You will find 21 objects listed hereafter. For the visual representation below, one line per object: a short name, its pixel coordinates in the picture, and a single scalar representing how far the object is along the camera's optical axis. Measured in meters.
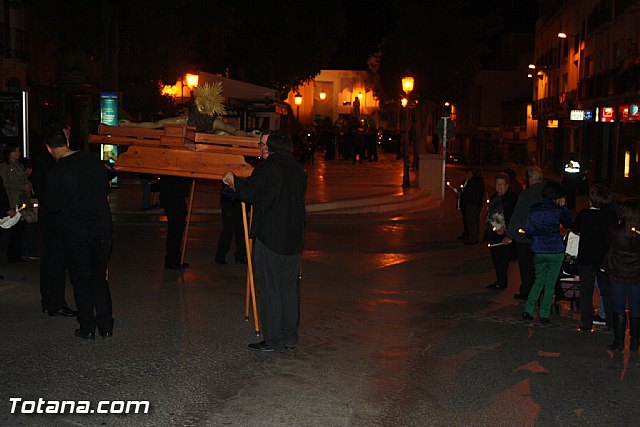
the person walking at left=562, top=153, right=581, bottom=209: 27.21
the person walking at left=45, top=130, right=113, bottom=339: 7.83
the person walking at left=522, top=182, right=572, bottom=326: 9.14
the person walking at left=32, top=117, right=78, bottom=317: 8.79
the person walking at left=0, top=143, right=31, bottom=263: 11.80
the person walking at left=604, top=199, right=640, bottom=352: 8.04
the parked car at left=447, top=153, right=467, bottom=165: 60.47
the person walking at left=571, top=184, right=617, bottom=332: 8.68
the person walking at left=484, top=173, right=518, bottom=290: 11.28
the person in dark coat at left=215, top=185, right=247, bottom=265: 12.59
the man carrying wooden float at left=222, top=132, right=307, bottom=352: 7.59
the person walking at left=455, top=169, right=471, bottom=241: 16.53
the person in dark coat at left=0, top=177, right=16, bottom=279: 10.82
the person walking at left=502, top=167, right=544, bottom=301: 10.16
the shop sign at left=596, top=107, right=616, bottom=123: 37.03
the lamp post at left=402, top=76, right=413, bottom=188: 28.56
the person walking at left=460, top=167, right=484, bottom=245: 16.38
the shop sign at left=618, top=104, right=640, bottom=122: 32.53
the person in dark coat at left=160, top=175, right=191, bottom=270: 11.95
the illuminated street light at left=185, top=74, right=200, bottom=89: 33.62
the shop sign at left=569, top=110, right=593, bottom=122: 41.41
